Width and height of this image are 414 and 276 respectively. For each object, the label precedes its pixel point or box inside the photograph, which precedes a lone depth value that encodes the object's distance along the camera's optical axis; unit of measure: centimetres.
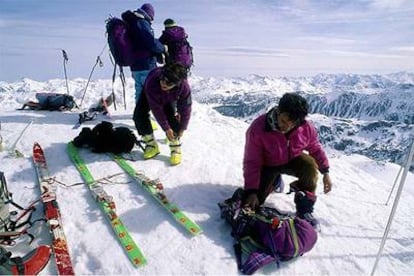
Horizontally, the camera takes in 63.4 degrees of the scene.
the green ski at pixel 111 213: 397
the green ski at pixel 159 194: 456
